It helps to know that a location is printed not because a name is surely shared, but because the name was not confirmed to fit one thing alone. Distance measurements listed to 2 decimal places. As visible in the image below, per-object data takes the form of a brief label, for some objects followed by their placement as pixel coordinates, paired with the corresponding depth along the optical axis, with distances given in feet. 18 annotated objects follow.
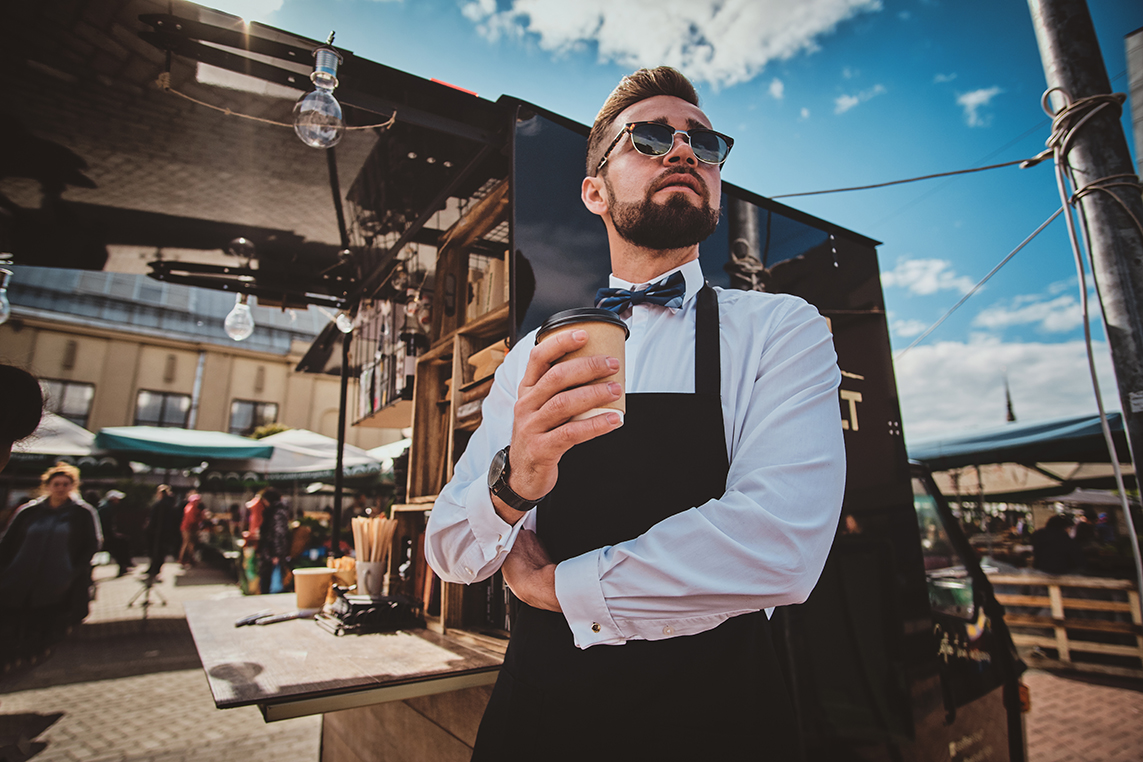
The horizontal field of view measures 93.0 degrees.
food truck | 6.83
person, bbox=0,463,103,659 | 14.88
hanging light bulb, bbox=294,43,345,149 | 6.59
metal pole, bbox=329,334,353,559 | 15.40
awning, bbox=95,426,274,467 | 26.17
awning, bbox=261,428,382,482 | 31.50
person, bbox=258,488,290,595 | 26.81
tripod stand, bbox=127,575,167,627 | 25.62
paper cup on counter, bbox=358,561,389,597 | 9.59
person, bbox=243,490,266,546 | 27.25
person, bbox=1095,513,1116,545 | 34.81
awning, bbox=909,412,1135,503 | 21.67
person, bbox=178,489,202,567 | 42.98
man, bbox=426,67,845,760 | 3.26
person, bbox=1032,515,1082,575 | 25.11
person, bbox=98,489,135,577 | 32.55
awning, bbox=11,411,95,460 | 27.99
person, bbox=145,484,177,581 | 30.40
